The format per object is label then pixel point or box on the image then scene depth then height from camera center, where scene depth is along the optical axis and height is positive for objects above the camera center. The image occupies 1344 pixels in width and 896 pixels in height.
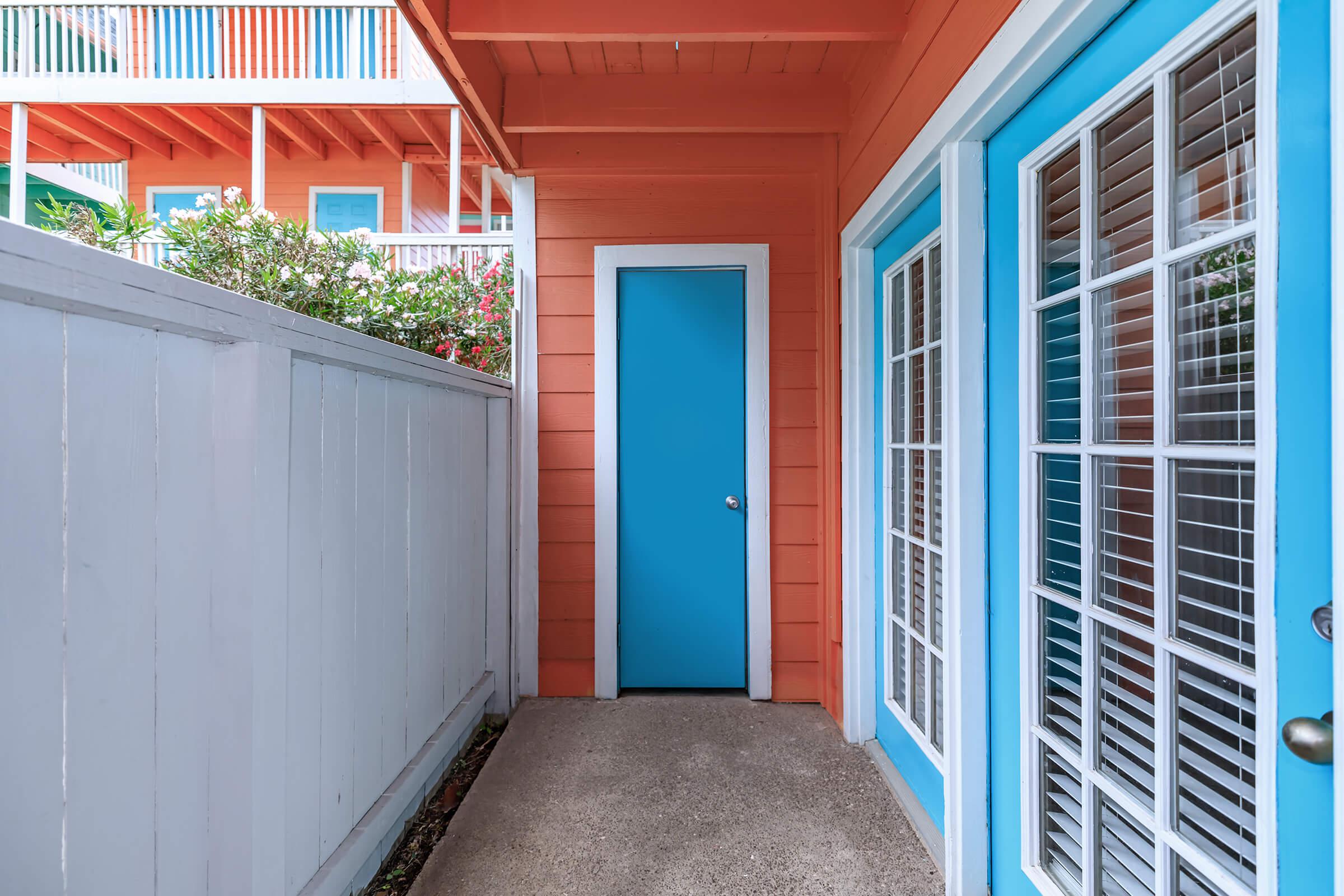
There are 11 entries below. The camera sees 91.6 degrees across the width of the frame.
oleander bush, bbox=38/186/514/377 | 1.97 +0.65
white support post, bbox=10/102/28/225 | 4.57 +2.05
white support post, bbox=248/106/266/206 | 4.70 +2.14
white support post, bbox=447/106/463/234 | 4.49 +1.99
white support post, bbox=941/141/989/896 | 1.54 -0.20
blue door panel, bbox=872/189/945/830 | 1.87 -0.59
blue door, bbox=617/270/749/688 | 2.86 -0.17
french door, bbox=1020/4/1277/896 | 0.85 -0.06
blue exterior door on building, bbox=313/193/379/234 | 5.62 +2.06
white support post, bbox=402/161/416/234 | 5.58 +2.24
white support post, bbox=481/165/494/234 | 5.67 +2.22
